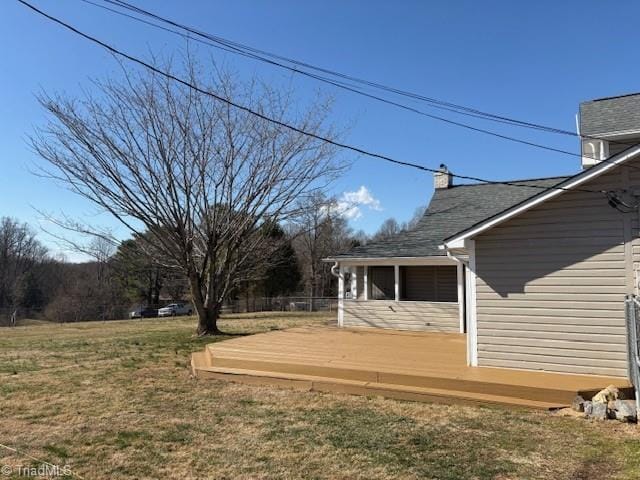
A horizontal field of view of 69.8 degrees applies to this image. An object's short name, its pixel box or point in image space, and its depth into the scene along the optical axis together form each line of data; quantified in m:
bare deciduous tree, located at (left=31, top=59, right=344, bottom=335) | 11.87
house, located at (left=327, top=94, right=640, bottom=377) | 6.17
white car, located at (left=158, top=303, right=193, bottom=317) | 38.42
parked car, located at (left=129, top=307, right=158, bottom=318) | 36.78
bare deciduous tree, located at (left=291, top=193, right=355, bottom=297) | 39.78
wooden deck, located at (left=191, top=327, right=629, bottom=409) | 5.75
